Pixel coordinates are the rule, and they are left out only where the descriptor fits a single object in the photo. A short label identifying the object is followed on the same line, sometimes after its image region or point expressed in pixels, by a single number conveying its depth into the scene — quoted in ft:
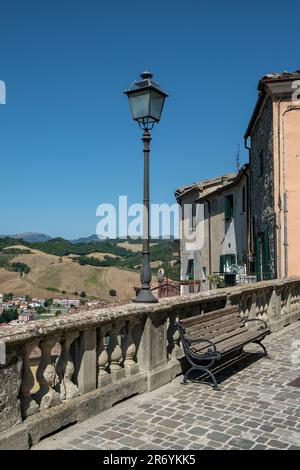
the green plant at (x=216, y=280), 65.02
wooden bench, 17.83
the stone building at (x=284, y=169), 44.55
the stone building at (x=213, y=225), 70.33
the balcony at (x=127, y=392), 12.08
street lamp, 18.21
